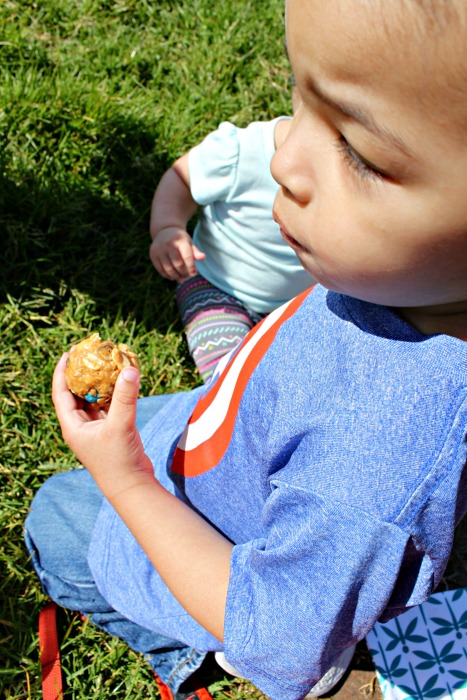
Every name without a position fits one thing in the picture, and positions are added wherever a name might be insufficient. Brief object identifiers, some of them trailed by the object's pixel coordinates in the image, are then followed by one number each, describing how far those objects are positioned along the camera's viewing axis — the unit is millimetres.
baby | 802
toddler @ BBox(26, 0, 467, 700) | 394
